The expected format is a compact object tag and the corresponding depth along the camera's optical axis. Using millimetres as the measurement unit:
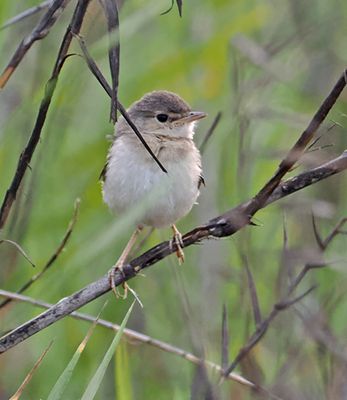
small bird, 6512
